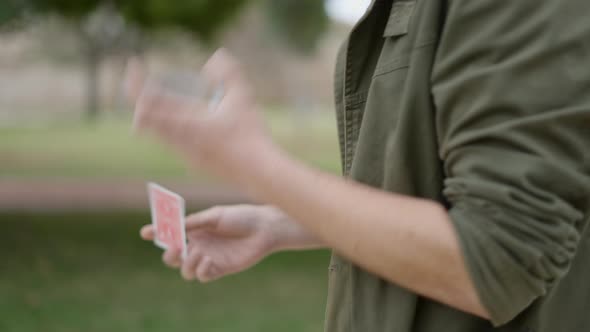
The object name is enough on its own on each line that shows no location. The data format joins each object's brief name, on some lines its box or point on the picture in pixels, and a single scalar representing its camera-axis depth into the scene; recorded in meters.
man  1.20
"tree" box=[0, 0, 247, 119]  7.92
